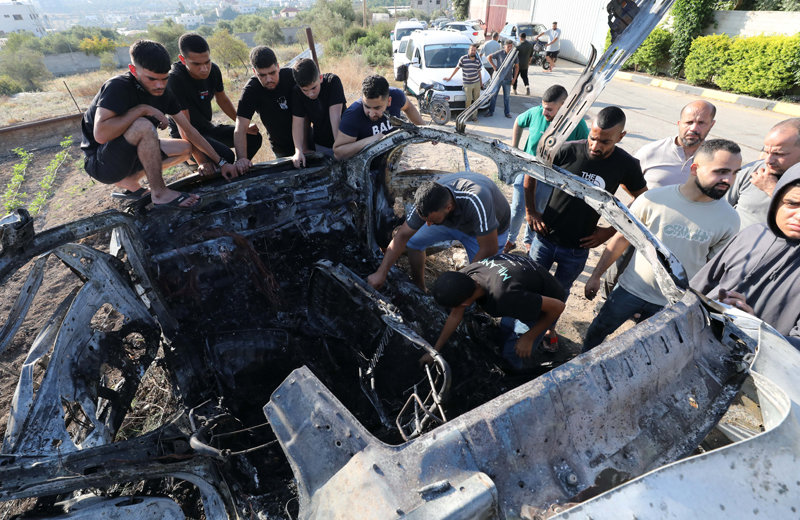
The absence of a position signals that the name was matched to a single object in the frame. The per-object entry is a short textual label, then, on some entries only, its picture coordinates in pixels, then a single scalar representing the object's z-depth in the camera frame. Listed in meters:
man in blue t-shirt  3.36
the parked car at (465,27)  18.05
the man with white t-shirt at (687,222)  2.30
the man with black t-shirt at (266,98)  3.64
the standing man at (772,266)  1.79
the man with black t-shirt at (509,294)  2.23
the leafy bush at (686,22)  12.04
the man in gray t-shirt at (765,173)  2.50
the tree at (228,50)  19.97
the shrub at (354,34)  23.44
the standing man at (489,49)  10.32
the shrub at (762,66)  9.52
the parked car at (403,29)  14.83
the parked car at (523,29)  14.90
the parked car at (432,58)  9.63
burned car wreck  1.25
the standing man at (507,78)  9.33
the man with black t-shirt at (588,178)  2.79
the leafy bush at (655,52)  12.90
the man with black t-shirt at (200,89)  3.66
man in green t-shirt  3.71
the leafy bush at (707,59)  10.98
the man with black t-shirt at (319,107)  3.70
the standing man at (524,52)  9.55
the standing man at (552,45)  15.05
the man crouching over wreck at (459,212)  2.61
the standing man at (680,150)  3.07
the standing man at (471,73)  8.58
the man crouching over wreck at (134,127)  2.73
